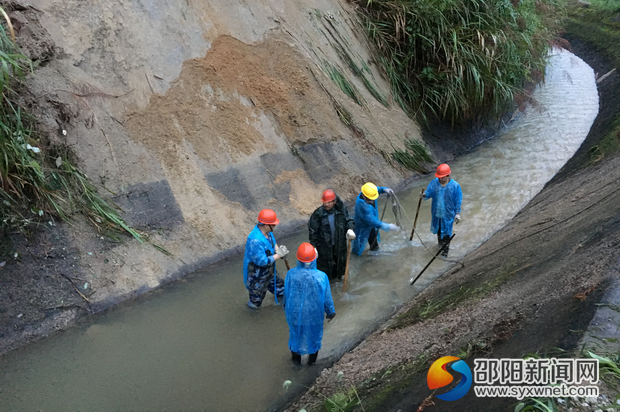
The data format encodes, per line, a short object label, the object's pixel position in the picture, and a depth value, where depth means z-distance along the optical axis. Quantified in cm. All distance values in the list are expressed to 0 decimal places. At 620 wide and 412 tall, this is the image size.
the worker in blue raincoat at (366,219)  571
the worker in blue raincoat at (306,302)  393
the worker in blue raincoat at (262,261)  471
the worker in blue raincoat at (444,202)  607
